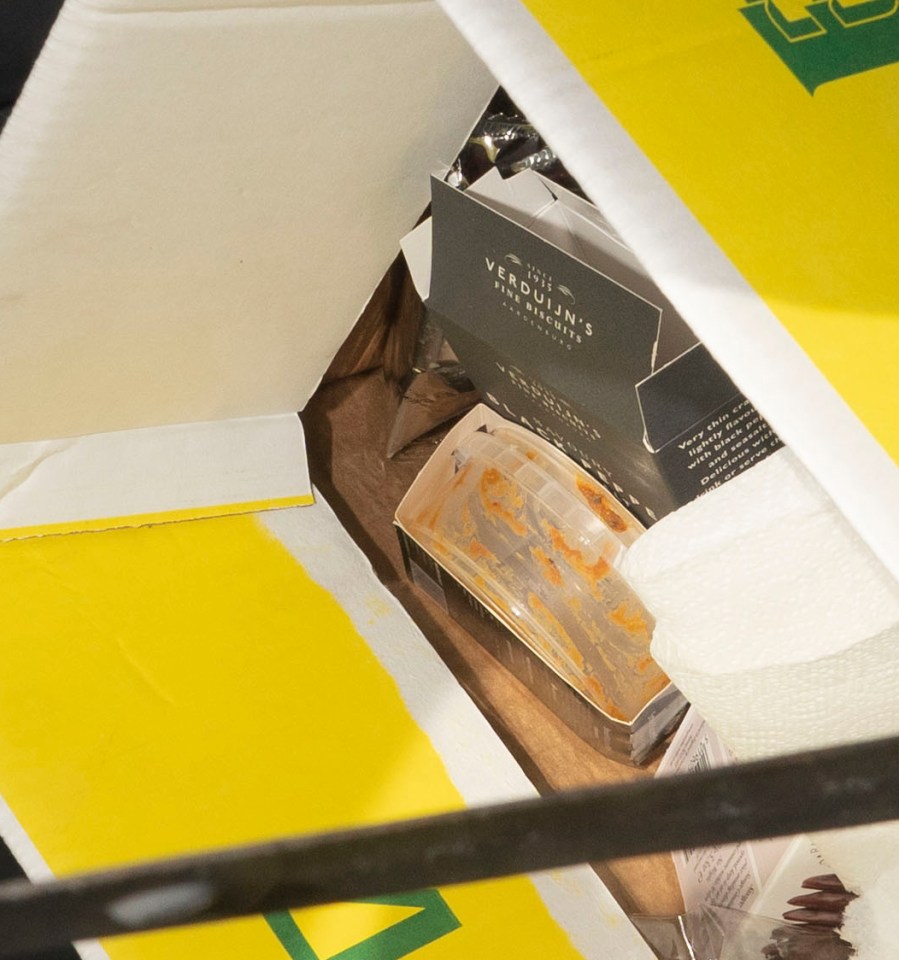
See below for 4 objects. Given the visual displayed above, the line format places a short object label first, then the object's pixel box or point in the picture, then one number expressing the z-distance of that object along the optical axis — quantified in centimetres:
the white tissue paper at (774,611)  102
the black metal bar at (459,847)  50
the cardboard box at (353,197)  96
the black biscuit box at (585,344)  111
